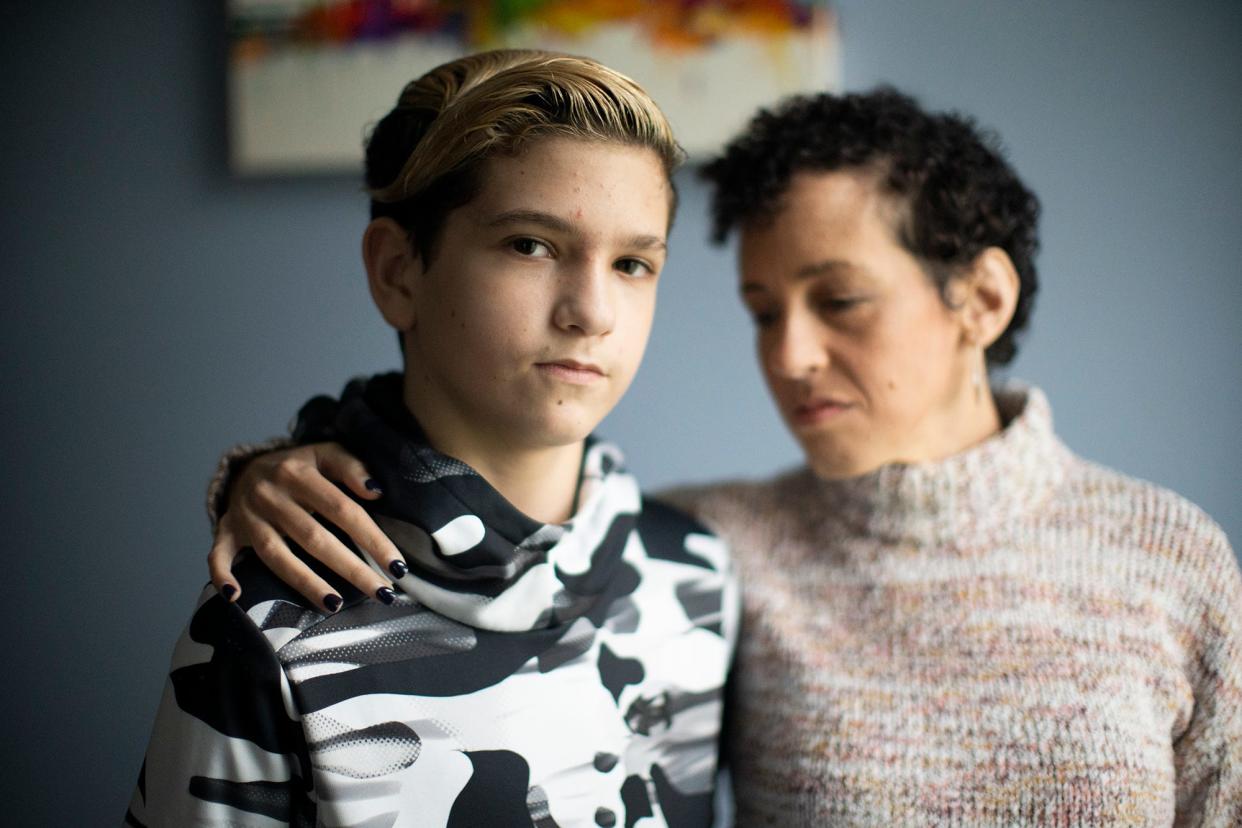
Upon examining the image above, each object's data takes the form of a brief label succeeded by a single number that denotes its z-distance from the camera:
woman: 0.97
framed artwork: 1.52
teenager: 0.82
